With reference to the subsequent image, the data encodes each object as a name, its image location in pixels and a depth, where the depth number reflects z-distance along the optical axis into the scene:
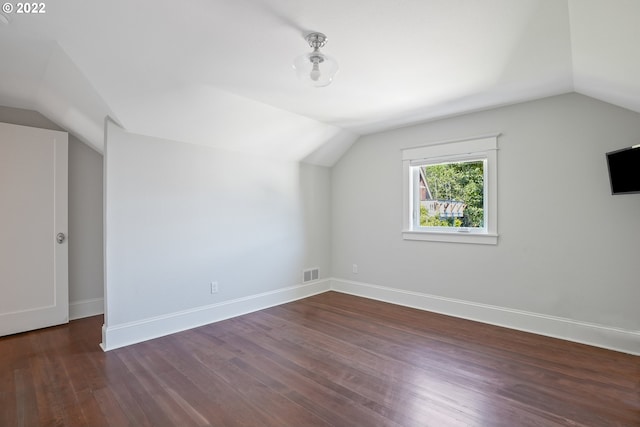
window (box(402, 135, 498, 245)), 3.55
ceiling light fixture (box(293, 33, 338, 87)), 2.06
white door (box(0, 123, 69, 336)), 3.22
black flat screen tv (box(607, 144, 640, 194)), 2.35
